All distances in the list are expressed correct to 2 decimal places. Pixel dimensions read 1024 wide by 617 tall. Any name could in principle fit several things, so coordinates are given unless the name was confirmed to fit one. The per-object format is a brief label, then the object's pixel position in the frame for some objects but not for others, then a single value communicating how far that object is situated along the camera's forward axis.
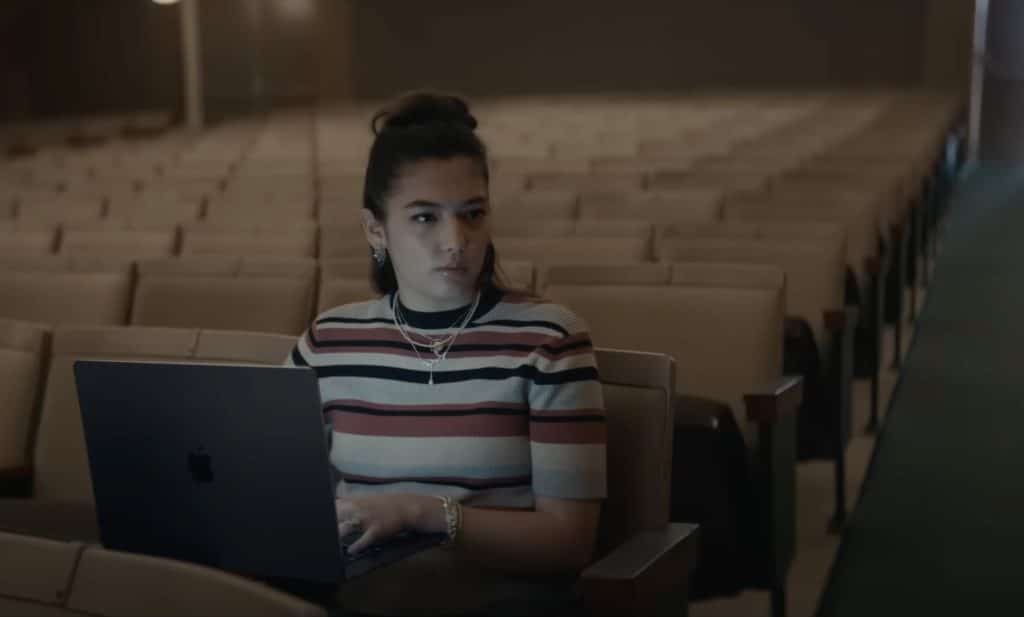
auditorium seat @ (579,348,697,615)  1.85
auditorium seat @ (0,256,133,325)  3.44
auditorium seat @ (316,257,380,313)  3.08
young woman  1.74
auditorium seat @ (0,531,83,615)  1.23
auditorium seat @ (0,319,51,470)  2.56
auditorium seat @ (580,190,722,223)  5.10
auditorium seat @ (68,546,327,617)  1.12
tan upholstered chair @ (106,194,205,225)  5.34
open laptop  1.55
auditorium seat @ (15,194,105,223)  5.52
